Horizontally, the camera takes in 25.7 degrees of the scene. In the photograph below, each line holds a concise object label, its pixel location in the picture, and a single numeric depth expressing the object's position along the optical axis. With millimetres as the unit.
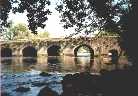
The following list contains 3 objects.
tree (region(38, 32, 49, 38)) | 142200
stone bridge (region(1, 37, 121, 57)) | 79562
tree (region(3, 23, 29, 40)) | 113812
